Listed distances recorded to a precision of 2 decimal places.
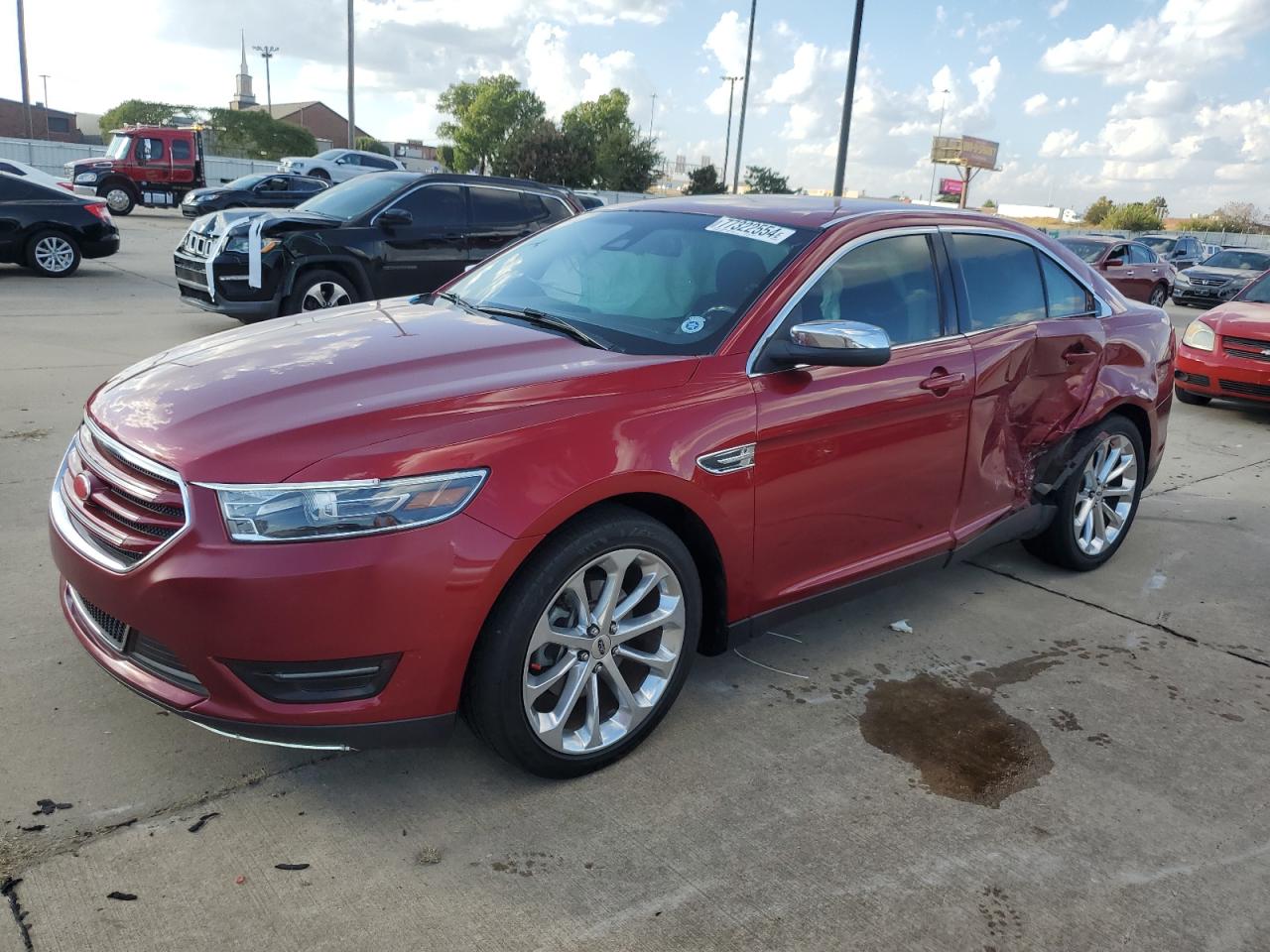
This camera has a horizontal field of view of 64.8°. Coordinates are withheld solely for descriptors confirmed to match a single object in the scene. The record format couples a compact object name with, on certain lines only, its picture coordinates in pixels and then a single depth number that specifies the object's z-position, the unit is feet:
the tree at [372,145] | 279.90
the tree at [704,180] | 158.20
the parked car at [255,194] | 79.20
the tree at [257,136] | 224.29
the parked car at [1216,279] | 69.87
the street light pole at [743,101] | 125.29
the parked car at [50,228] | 42.22
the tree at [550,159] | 179.32
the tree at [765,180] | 156.30
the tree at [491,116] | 283.38
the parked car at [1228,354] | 29.37
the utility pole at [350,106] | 137.91
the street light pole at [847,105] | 55.21
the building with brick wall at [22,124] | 260.62
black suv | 31.17
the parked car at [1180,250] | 93.66
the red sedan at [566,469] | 8.00
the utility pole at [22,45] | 134.62
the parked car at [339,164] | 104.12
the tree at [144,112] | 264.52
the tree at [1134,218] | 224.66
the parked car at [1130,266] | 55.57
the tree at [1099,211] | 250.78
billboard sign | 190.08
